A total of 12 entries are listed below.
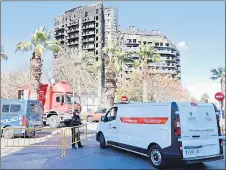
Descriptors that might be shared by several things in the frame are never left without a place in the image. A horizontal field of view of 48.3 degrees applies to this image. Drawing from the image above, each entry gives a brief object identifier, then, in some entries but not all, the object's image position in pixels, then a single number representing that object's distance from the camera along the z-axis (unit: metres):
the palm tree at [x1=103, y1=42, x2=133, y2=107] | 27.98
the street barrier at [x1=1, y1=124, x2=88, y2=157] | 11.02
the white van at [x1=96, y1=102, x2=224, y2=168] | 7.11
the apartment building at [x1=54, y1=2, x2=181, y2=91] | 95.63
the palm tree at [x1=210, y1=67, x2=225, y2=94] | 46.31
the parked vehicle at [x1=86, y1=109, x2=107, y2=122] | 26.55
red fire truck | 20.73
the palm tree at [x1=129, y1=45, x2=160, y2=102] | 30.58
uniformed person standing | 10.93
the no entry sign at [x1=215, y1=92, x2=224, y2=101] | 16.85
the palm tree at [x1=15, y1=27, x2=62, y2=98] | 21.53
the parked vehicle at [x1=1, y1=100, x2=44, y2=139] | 14.34
